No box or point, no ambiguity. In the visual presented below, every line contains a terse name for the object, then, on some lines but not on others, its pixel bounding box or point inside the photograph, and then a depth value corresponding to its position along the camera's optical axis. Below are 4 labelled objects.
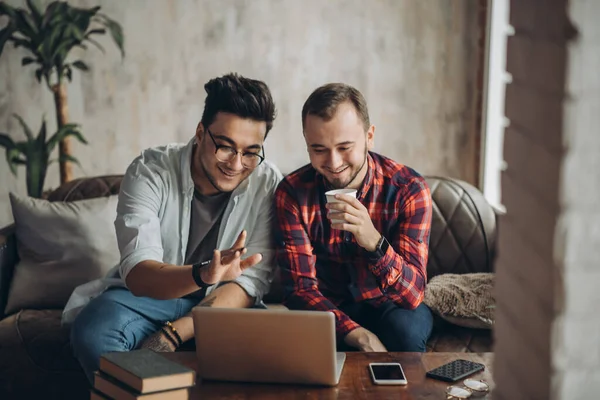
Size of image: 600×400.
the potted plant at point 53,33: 3.27
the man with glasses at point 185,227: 2.10
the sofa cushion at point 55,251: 2.58
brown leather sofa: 2.34
